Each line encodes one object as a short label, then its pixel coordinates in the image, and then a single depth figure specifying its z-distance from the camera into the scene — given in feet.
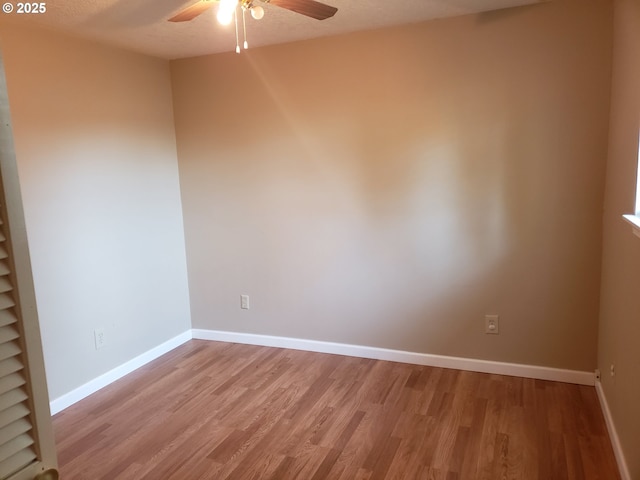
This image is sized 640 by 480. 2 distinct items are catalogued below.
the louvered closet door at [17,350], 2.57
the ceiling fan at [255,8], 6.60
